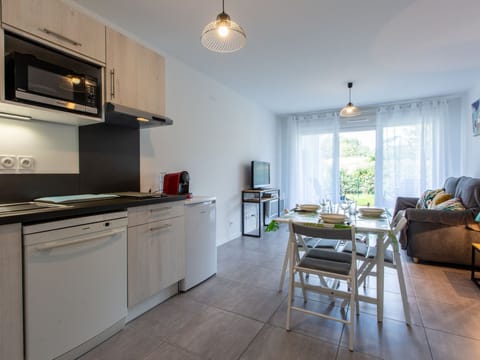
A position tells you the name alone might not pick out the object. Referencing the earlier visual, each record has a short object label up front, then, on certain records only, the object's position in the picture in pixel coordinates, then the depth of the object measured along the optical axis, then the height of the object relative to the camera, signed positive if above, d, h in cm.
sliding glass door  550 +28
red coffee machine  264 -5
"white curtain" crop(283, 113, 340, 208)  575 +46
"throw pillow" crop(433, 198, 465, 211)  316 -36
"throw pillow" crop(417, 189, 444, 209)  407 -35
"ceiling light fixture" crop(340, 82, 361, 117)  365 +96
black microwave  148 +66
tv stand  460 -63
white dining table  180 -36
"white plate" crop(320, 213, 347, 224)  195 -32
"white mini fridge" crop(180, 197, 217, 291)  250 -66
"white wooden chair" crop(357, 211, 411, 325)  193 -67
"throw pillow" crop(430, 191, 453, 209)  370 -31
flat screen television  475 +7
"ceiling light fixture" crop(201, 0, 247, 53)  157 +96
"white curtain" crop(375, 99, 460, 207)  476 +57
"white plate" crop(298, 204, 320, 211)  244 -29
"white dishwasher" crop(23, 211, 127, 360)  135 -64
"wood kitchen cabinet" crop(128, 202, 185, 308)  194 -59
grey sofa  300 -67
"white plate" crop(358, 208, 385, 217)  224 -31
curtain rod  472 +151
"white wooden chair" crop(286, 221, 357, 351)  170 -65
